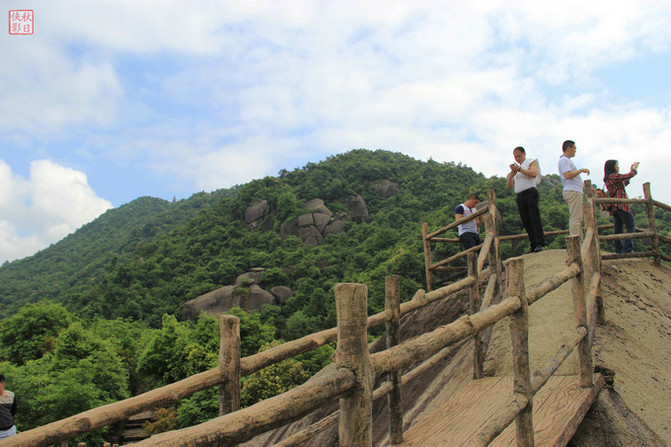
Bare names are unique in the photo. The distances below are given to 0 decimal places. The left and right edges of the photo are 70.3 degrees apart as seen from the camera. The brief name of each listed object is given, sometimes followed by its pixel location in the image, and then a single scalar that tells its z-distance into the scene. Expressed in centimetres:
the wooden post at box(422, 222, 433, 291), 754
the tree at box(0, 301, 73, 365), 2162
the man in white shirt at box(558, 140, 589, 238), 579
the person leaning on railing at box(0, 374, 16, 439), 423
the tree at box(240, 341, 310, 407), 1403
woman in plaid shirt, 691
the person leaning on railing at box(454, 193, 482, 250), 679
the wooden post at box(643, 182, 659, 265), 708
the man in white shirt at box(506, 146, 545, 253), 579
